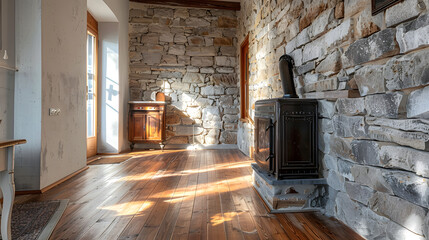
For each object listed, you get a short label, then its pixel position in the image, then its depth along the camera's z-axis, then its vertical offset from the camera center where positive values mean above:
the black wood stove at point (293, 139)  2.07 -0.14
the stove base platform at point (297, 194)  2.03 -0.61
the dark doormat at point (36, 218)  1.65 -0.73
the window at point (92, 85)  4.62 +0.75
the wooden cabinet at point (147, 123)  5.15 +0.01
